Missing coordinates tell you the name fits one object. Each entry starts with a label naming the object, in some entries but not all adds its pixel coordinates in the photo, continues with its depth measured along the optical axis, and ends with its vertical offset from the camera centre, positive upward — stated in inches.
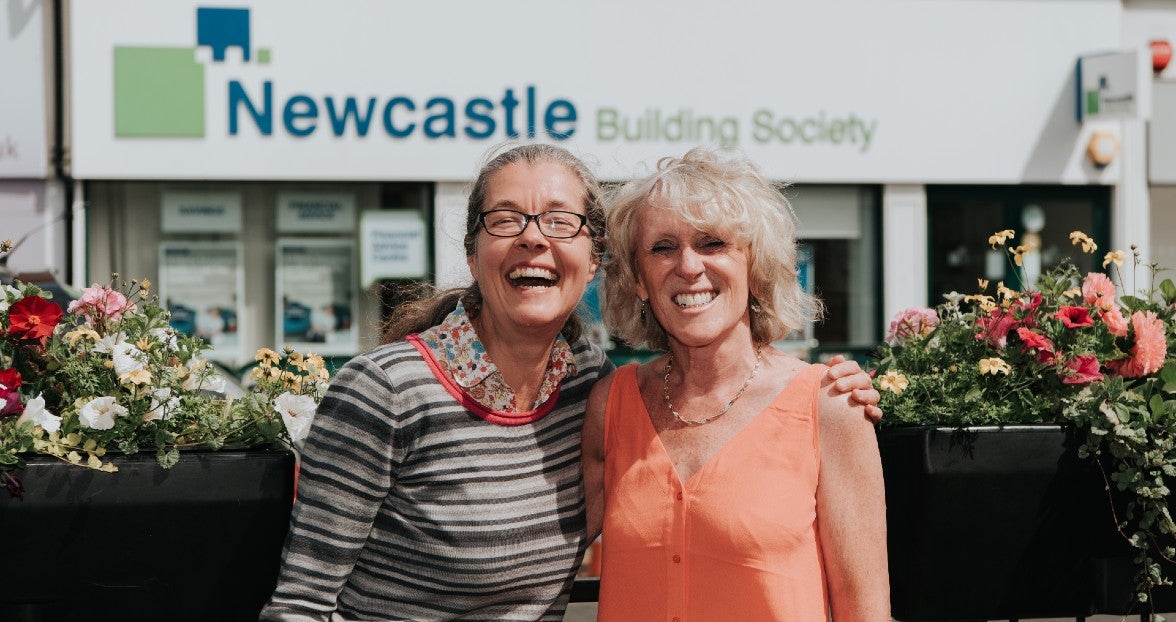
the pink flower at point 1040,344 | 99.1 -3.7
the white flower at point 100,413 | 90.4 -8.2
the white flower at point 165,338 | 101.6 -2.9
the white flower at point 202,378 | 98.1 -6.2
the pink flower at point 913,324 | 109.0 -2.2
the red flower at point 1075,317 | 100.3 -1.6
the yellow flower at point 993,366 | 98.3 -5.5
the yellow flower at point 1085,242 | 108.9 +5.1
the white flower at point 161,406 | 93.3 -7.9
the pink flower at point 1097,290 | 103.1 +0.7
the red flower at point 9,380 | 92.3 -5.8
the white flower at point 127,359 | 94.2 -4.4
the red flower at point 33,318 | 97.0 -1.1
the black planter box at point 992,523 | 96.0 -18.0
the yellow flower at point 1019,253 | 109.7 +4.2
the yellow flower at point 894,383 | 96.1 -6.7
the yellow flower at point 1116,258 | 108.6 +3.7
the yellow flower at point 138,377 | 92.2 -5.6
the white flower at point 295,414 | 95.7 -8.8
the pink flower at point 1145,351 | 99.3 -4.4
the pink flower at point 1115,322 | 100.1 -2.0
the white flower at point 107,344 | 97.9 -3.3
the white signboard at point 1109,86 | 412.2 +73.5
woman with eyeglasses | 86.8 -10.9
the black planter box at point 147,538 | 88.4 -17.3
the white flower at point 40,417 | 90.3 -8.4
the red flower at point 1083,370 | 98.4 -5.9
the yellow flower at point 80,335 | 97.3 -2.5
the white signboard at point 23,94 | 364.2 +63.5
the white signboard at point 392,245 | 397.4 +18.7
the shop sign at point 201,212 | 387.5 +29.2
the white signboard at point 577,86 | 375.2 +70.9
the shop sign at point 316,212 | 394.9 +29.5
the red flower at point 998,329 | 103.2 -2.6
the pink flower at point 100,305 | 102.1 -0.1
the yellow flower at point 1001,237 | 109.3 +5.6
